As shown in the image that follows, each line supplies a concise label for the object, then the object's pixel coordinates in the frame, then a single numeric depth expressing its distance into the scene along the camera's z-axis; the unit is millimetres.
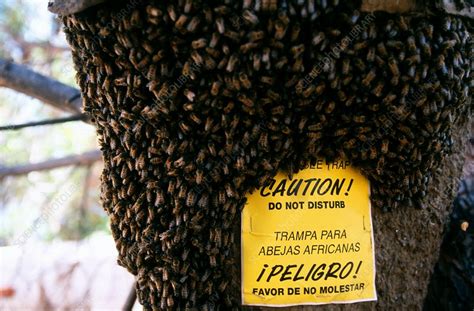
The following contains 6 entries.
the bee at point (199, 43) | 683
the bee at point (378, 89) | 710
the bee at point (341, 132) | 731
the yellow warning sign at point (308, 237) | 765
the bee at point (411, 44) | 705
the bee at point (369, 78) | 704
